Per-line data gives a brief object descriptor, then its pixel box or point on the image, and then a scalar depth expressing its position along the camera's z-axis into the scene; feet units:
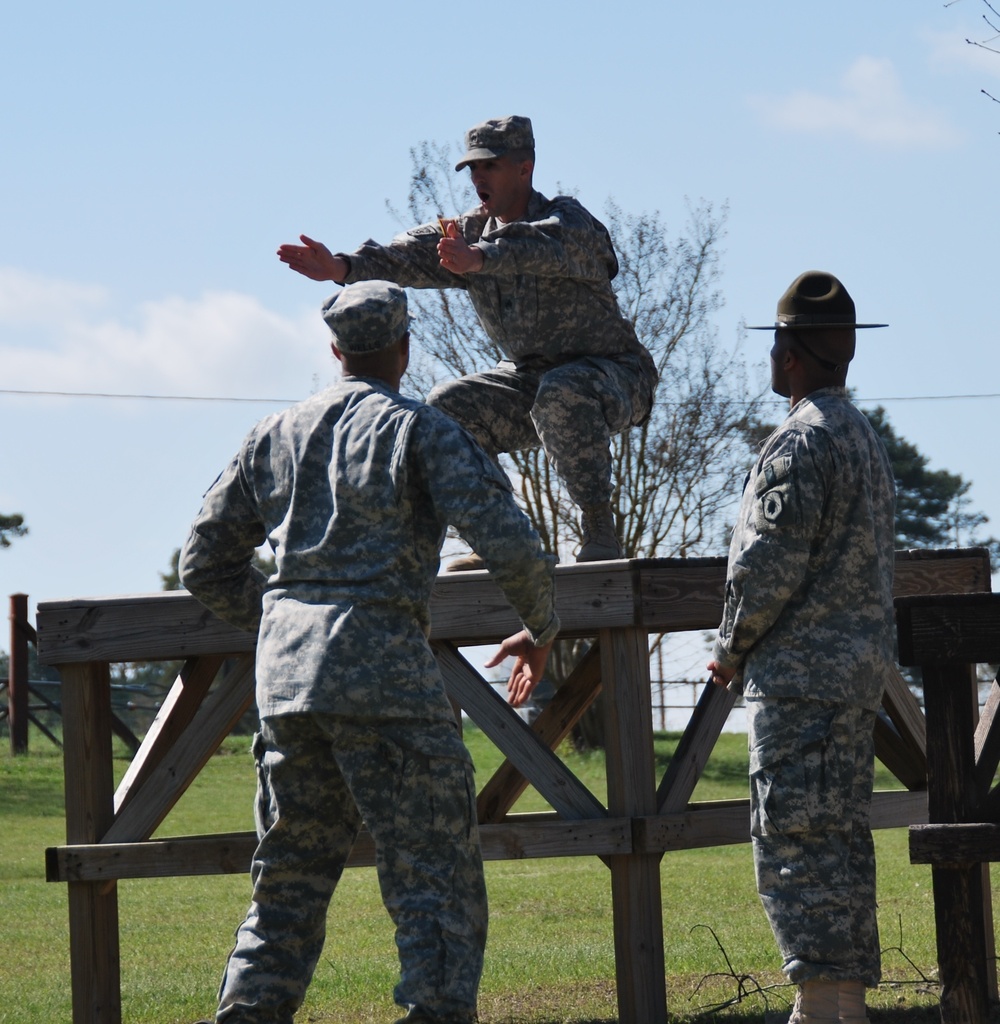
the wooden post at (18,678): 167.02
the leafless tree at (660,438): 163.22
